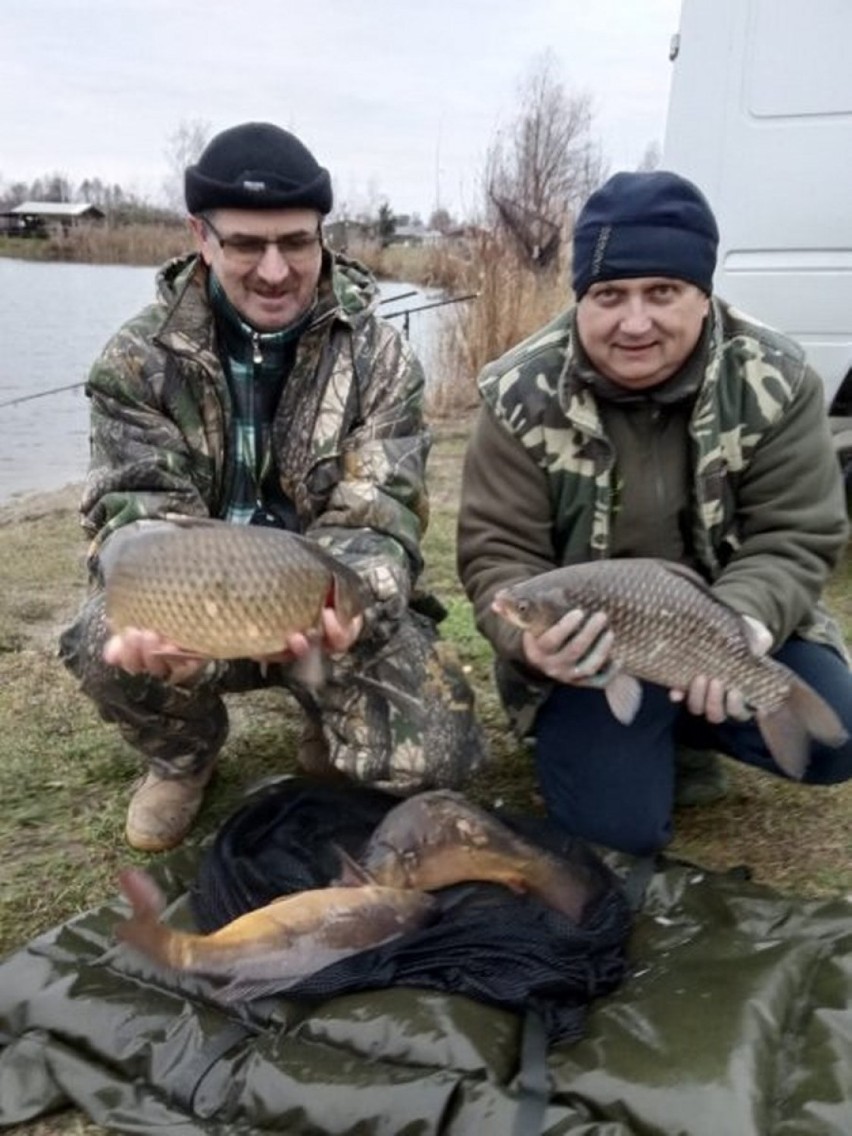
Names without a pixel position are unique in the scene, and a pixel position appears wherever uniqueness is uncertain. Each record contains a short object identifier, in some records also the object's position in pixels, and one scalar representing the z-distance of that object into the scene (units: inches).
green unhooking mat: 61.7
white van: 143.6
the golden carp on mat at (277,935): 72.5
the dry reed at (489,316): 338.3
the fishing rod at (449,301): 314.0
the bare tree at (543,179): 384.8
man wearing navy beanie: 85.0
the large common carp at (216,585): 75.0
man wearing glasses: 90.6
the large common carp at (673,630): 78.9
